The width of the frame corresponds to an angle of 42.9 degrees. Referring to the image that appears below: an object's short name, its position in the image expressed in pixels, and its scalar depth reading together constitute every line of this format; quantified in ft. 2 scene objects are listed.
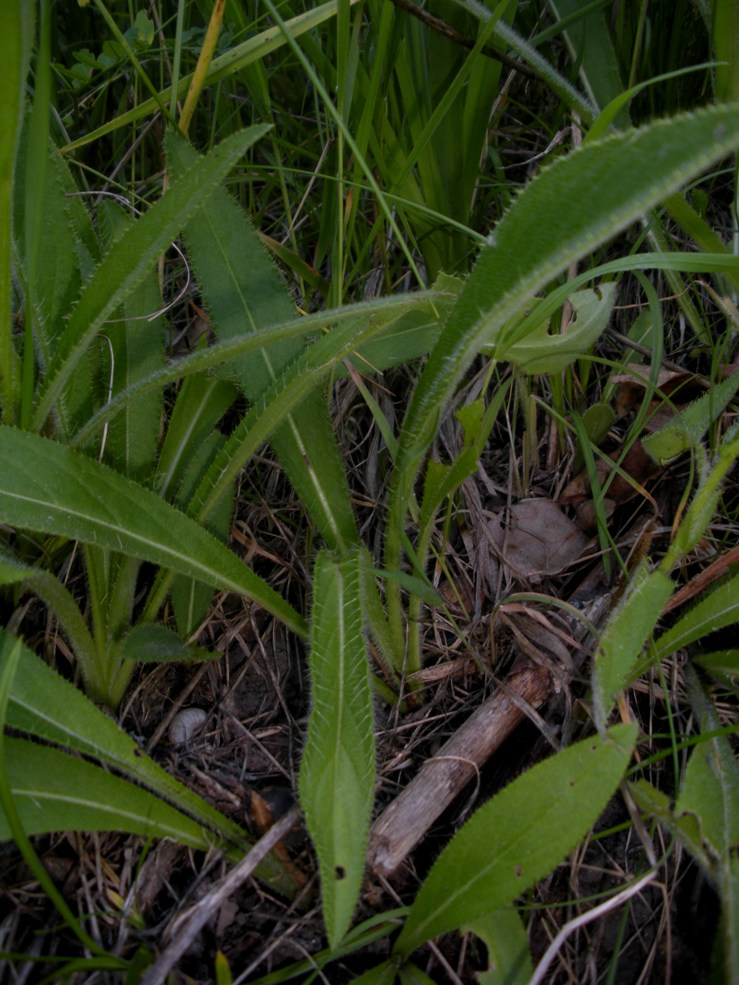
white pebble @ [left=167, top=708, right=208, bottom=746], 1.17
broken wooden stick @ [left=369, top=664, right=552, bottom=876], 1.00
